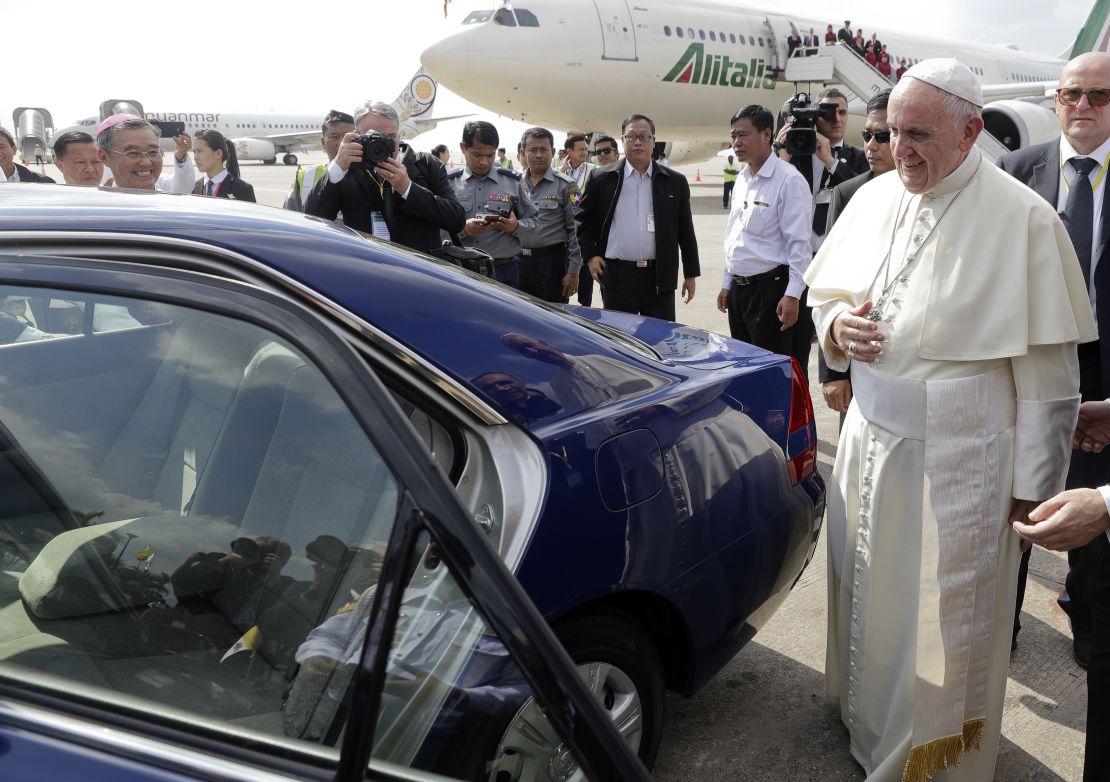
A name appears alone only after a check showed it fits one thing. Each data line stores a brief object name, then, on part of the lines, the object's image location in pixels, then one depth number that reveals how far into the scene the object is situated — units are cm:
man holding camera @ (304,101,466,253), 438
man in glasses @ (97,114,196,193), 432
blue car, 109
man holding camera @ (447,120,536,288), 583
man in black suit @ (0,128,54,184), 672
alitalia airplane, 1633
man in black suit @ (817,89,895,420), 461
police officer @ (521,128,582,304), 641
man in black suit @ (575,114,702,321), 573
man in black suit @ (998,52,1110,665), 304
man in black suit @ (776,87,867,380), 557
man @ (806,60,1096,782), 231
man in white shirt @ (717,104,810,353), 511
